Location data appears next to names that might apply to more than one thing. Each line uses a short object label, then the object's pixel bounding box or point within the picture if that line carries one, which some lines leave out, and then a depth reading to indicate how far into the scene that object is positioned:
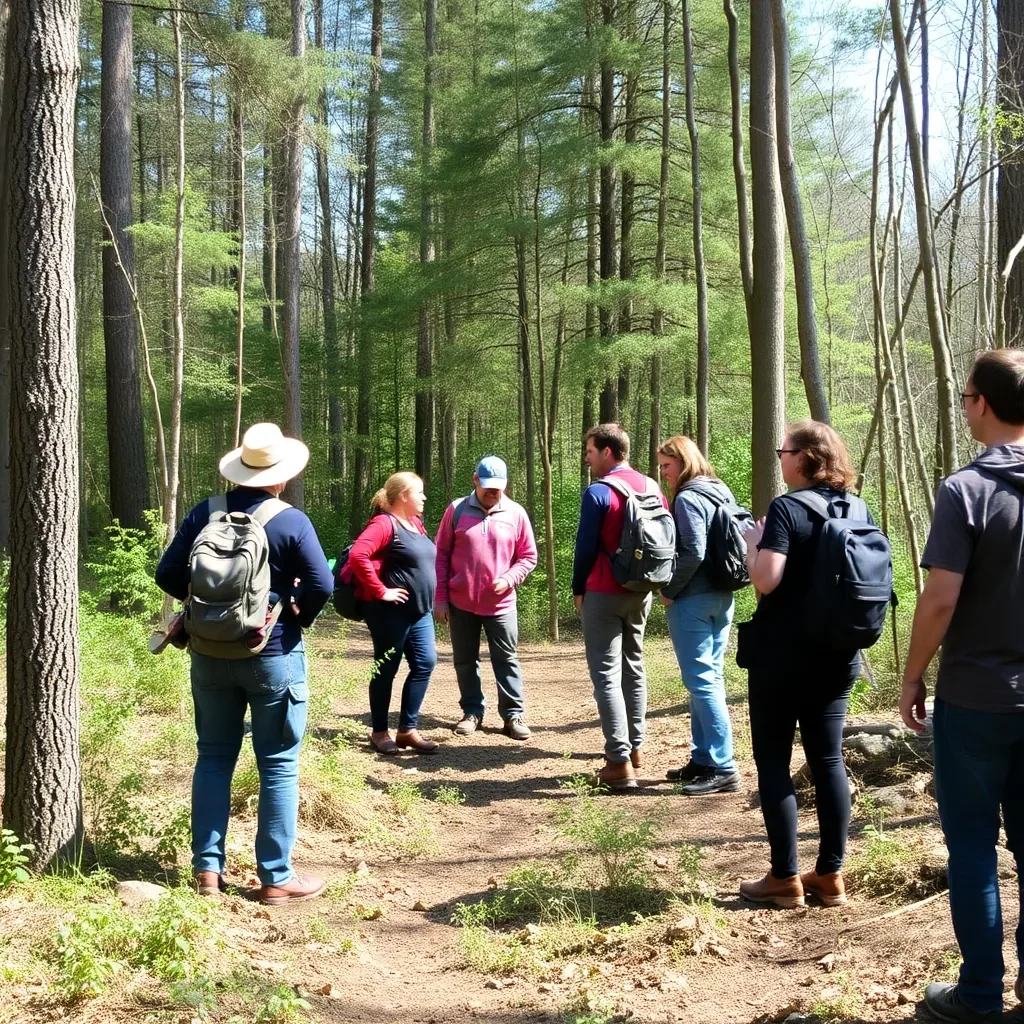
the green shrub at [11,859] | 3.96
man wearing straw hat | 4.23
